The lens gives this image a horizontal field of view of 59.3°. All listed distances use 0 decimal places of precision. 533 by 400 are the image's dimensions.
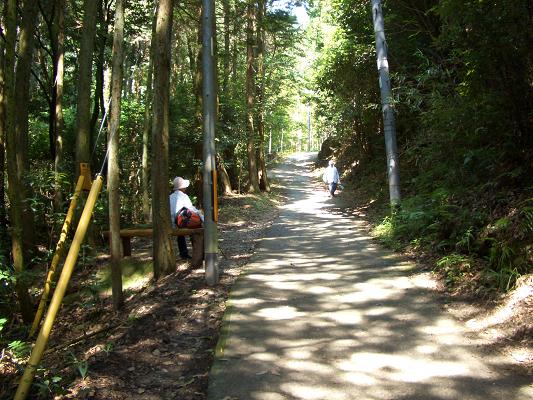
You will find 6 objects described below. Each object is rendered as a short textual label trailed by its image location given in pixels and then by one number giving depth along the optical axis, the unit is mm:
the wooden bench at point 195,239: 7973
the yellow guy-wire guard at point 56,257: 5730
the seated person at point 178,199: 8383
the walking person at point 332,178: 20906
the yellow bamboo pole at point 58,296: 3777
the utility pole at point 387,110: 10930
